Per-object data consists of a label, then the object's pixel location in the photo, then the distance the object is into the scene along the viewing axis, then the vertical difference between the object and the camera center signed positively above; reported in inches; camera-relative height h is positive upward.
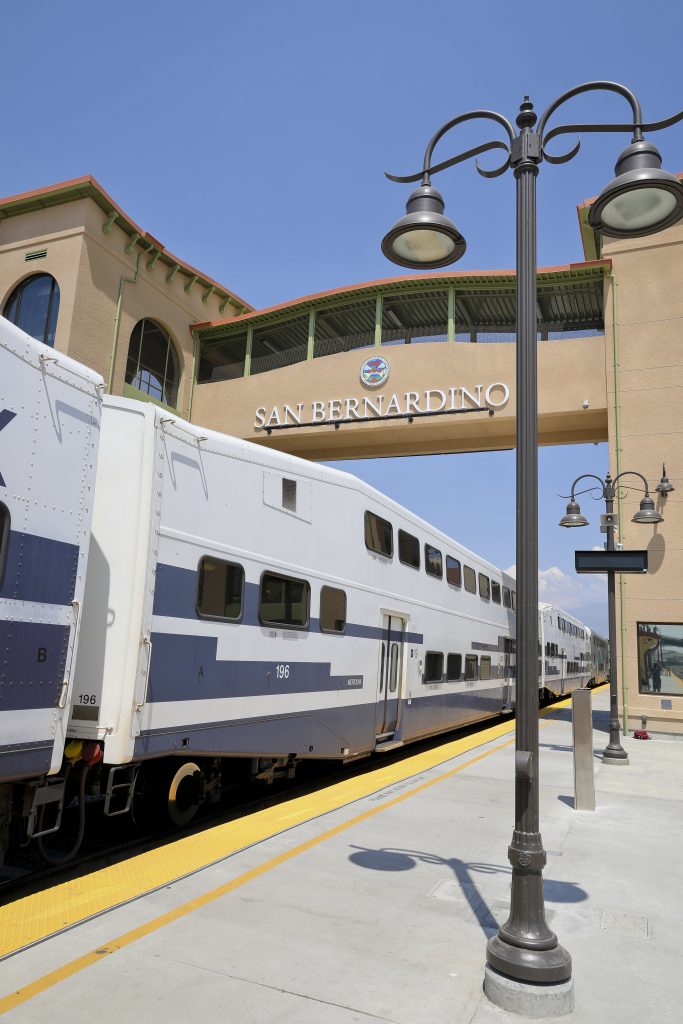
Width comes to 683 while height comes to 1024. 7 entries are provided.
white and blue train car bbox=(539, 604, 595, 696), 1021.8 +28.8
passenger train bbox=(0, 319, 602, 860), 214.5 +17.6
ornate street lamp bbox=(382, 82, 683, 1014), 161.3 +82.6
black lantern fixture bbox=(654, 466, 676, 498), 679.1 +169.6
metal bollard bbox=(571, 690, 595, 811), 353.1 -39.0
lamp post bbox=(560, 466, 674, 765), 562.3 +121.8
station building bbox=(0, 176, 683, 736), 731.4 +368.1
